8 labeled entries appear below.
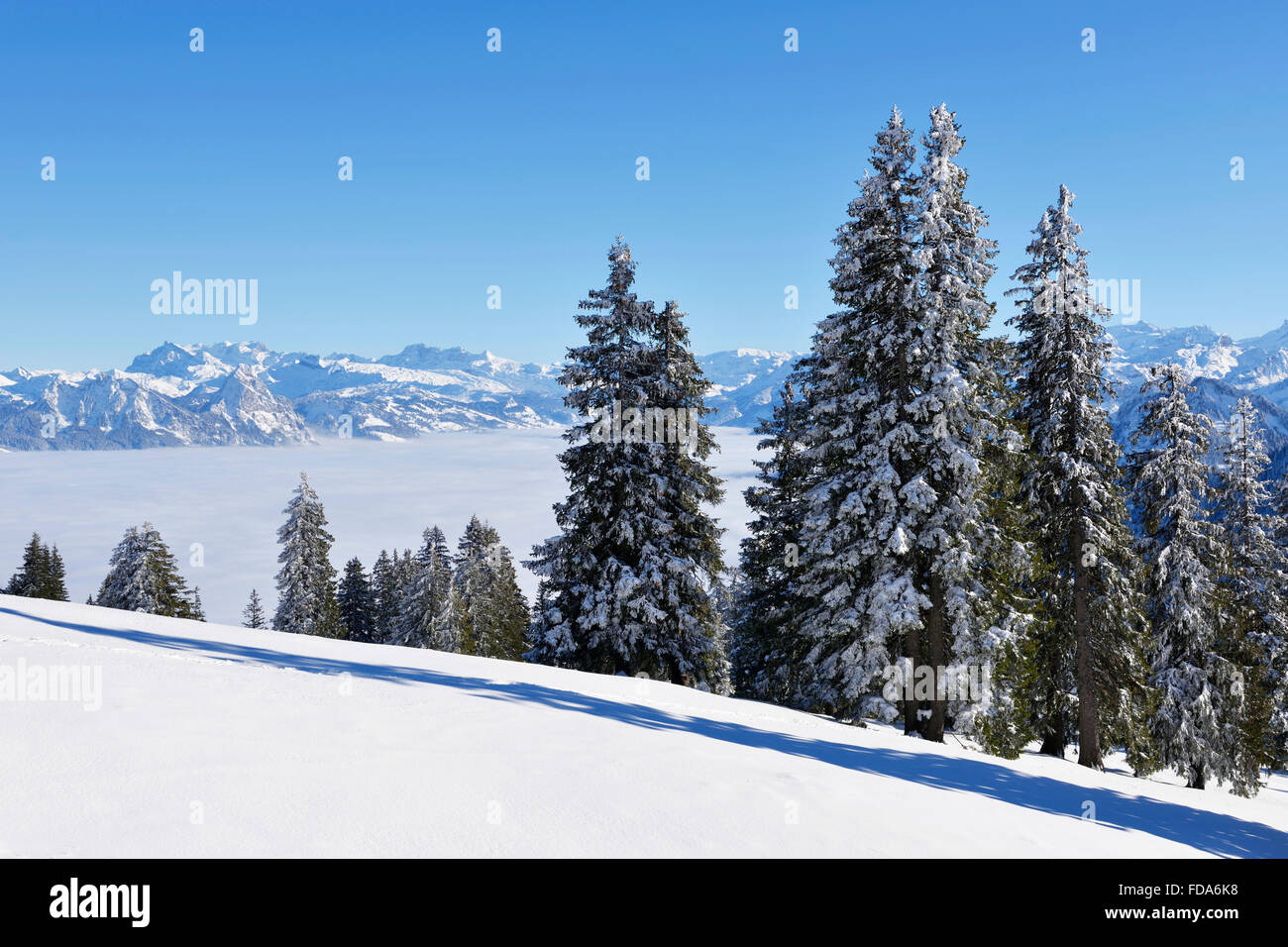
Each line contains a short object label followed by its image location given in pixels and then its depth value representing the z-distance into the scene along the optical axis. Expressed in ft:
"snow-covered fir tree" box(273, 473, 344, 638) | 164.04
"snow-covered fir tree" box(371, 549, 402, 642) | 234.17
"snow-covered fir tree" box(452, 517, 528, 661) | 180.34
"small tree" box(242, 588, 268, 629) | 265.54
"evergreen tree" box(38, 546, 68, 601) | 186.70
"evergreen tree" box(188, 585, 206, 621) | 233.21
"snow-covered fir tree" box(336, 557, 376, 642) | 233.35
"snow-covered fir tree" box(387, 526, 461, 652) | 162.71
